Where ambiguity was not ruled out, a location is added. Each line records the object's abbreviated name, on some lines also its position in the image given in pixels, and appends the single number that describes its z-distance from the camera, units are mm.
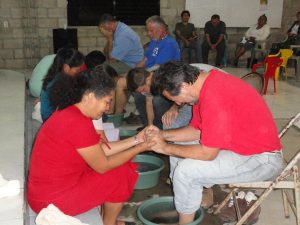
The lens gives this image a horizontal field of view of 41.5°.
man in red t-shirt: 1985
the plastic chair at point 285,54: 7545
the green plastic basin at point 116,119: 4217
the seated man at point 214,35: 8828
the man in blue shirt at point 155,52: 3979
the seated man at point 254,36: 8961
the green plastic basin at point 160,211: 2402
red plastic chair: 6789
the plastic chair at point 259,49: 8898
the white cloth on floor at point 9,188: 2053
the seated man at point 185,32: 8688
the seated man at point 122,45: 4820
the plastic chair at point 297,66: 7697
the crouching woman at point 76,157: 1906
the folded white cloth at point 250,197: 2729
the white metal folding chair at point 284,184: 2090
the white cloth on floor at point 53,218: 1837
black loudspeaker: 8242
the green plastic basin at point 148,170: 2926
